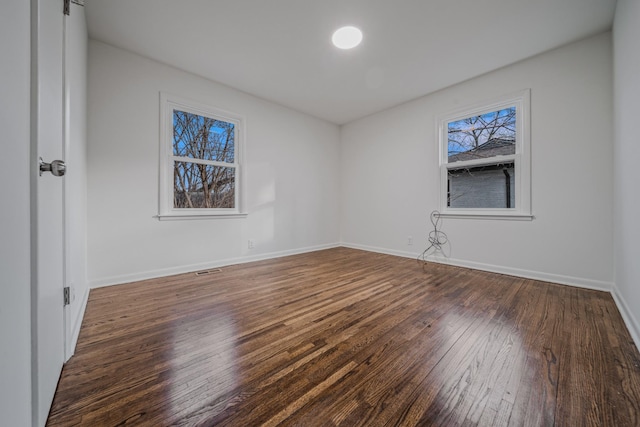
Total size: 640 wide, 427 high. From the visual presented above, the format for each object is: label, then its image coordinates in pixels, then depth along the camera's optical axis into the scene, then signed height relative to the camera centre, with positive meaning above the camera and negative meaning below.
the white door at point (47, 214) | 0.83 -0.01
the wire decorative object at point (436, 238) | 3.69 -0.37
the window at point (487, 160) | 3.01 +0.73
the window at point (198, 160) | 3.04 +0.71
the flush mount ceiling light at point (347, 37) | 2.46 +1.84
